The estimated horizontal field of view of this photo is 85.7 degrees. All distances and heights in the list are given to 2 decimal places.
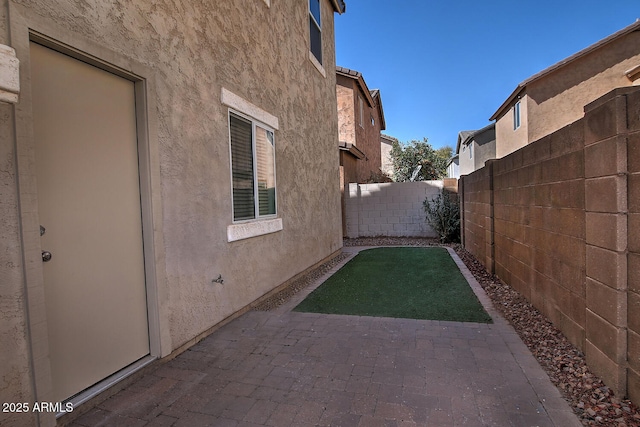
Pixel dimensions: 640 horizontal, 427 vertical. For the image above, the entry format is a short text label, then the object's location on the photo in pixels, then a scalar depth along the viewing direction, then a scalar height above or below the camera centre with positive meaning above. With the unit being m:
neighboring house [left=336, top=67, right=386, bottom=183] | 13.80 +3.90
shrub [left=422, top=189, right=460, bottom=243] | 11.25 -0.59
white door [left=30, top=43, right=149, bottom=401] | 2.42 -0.06
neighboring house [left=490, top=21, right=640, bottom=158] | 15.38 +5.14
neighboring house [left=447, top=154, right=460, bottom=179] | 35.19 +3.34
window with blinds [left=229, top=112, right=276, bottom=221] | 4.68 +0.53
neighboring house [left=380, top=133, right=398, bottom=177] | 30.64 +4.91
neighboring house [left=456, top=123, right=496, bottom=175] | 24.10 +3.73
